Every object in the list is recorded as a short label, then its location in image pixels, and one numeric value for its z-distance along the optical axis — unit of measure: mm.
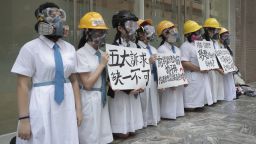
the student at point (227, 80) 8547
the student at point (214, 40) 8000
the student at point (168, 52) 6556
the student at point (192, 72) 7191
